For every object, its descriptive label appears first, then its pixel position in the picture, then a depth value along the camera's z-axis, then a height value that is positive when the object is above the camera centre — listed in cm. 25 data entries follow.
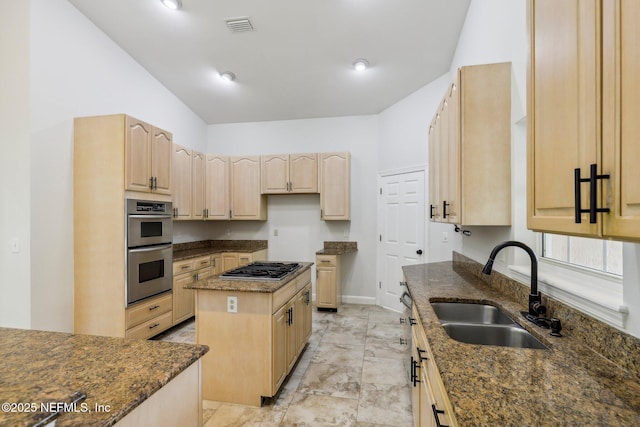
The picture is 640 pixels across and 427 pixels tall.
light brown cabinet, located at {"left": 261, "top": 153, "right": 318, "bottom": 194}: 476 +67
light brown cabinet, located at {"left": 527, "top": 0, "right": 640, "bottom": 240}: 63 +25
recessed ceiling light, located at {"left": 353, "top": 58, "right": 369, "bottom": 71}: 364 +191
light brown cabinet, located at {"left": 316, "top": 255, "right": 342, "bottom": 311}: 443 -104
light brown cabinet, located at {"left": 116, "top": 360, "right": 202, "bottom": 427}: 81 -59
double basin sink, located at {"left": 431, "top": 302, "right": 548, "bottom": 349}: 137 -60
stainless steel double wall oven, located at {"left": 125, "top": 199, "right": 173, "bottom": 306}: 296 -38
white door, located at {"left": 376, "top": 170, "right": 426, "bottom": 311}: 407 -23
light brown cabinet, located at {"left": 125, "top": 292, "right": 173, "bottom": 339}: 294 -113
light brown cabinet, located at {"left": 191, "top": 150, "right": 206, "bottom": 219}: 456 +49
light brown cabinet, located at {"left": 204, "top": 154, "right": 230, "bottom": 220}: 487 +46
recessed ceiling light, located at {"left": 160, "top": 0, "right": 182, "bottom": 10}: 289 +212
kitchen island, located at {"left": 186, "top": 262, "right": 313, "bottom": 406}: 219 -95
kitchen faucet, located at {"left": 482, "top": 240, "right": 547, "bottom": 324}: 138 -40
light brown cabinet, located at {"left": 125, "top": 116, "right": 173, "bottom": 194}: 295 +63
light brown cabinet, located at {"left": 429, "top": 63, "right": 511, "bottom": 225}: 188 +46
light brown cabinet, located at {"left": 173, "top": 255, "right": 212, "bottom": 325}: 374 -92
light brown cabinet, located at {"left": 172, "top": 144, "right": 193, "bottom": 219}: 418 +48
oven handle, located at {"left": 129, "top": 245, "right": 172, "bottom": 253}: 301 -38
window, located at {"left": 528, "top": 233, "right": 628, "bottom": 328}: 104 -29
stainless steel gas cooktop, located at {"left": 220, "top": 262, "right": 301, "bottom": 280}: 245 -53
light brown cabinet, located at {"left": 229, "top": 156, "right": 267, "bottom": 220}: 490 +44
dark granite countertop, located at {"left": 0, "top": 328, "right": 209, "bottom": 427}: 70 -47
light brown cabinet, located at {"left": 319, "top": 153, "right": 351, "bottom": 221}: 464 +46
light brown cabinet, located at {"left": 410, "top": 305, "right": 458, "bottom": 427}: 96 -73
